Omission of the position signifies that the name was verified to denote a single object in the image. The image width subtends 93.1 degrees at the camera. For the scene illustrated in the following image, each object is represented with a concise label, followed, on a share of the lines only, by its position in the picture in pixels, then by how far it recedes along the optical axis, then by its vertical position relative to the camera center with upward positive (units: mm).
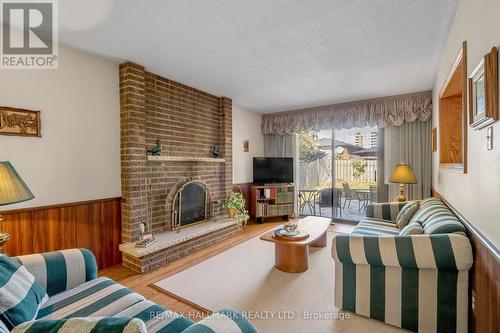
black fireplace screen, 3574 -605
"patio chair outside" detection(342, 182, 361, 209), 5062 -619
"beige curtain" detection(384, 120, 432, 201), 4039 +221
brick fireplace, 2926 +104
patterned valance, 4023 +988
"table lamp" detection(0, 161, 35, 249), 1575 -134
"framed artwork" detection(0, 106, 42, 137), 2109 +427
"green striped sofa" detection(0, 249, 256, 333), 778 -760
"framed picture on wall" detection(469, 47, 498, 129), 1119 +383
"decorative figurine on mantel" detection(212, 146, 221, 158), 4305 +260
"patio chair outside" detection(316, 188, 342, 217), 5137 -735
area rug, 1858 -1233
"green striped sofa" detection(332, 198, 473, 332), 1607 -821
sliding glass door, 4812 -143
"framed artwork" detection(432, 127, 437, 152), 3333 +372
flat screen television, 5281 -90
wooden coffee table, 2665 -1027
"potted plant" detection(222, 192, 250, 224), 4273 -723
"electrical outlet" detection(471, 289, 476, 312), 1534 -892
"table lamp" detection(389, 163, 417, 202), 3539 -167
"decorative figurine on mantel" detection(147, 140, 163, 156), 3234 +231
